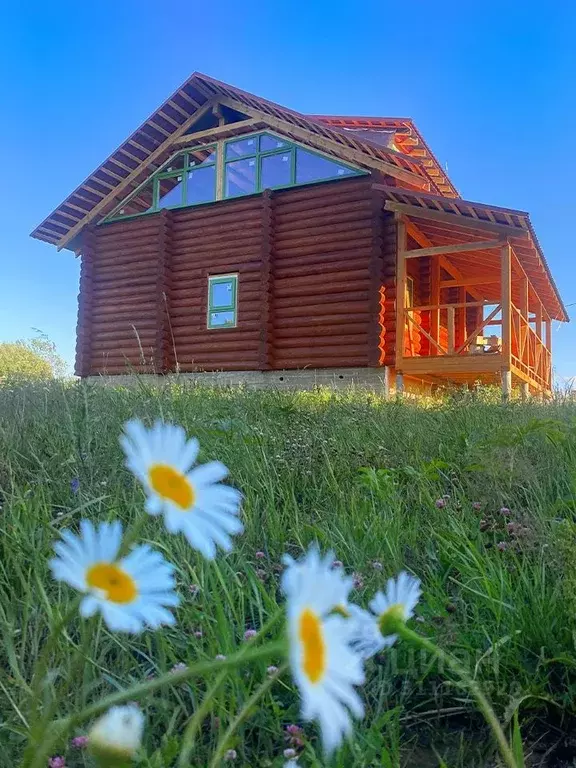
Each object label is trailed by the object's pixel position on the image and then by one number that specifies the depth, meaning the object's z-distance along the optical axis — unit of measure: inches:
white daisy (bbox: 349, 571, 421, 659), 20.5
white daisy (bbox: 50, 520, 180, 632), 16.3
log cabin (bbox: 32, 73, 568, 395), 459.5
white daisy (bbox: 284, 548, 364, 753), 13.8
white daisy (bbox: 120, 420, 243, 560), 16.1
